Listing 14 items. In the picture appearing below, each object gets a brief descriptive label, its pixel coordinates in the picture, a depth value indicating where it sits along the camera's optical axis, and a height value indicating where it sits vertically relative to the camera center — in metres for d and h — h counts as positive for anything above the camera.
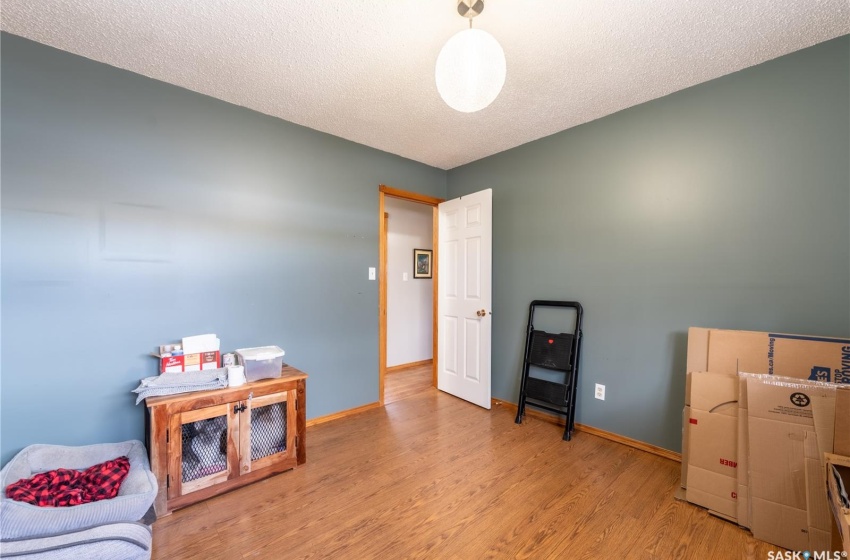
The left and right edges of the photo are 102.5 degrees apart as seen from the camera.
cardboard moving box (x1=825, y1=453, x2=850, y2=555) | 1.04 -0.76
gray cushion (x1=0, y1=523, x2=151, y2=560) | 1.20 -0.98
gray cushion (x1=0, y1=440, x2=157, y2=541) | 1.29 -0.94
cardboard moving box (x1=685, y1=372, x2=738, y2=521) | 1.75 -0.89
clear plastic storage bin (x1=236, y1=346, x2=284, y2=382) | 2.10 -0.53
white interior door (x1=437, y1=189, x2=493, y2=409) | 3.18 -0.19
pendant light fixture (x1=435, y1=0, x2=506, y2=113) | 1.34 +0.84
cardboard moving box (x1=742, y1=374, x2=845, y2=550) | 1.49 -0.84
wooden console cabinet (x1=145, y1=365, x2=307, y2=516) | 1.77 -0.92
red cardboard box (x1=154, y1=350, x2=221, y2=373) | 2.01 -0.52
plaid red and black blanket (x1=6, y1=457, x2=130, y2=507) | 1.49 -0.97
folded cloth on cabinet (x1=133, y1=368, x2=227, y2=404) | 1.80 -0.58
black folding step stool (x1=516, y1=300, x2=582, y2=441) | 2.67 -0.72
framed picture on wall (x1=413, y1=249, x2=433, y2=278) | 4.78 +0.19
